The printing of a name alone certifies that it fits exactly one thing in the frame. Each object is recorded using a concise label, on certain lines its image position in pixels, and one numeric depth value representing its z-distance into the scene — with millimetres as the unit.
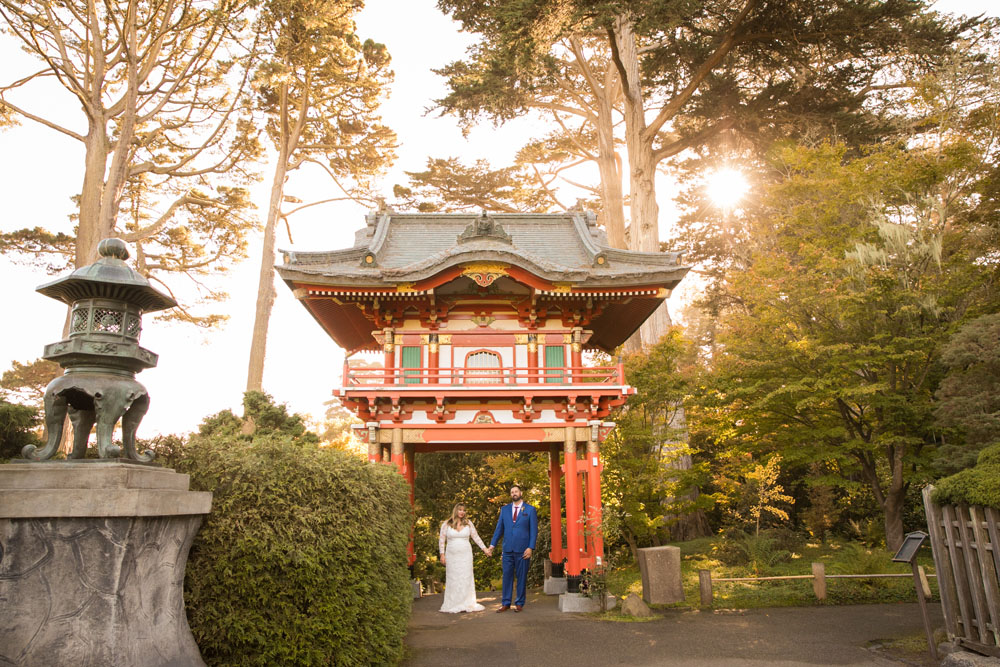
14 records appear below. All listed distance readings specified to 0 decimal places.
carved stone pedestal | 4461
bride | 10422
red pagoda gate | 12500
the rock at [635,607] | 10633
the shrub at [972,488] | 6004
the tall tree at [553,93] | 18797
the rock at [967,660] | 6152
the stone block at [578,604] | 11320
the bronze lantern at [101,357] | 5102
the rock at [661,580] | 11469
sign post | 6973
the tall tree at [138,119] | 18312
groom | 10648
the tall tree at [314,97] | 21672
